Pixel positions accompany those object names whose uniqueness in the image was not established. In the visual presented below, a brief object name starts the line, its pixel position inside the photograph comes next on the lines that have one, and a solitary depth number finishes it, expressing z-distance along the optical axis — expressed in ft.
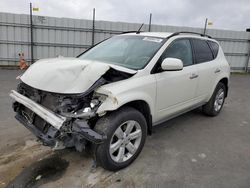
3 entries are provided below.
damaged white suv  8.04
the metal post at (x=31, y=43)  34.46
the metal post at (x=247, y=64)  44.19
